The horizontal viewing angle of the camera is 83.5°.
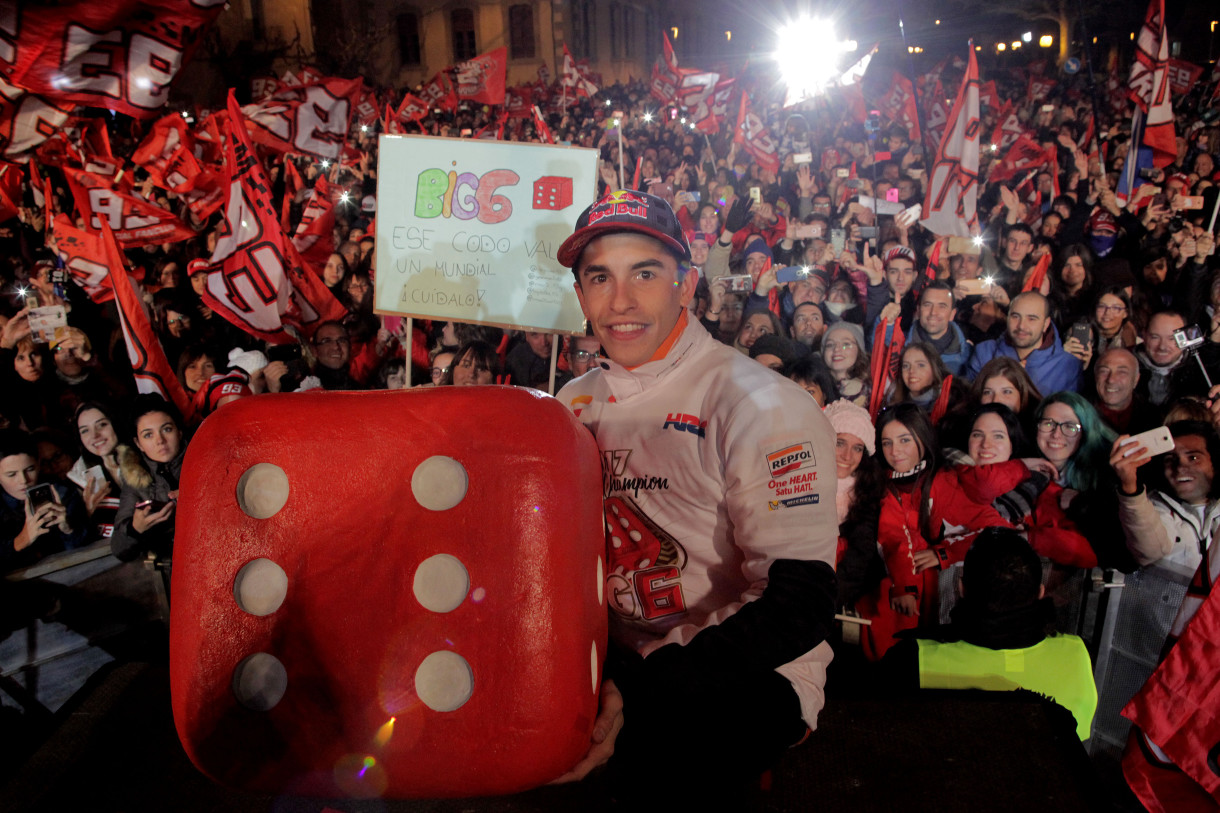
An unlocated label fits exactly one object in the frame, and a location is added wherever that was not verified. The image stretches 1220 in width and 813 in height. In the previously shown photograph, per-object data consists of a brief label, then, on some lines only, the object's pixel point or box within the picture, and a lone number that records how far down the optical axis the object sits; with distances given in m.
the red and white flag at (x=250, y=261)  4.31
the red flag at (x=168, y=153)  7.52
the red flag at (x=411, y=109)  12.12
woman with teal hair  3.37
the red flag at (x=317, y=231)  6.53
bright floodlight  21.44
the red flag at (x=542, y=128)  7.54
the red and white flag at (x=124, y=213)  5.78
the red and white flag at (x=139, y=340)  3.90
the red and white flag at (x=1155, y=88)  6.42
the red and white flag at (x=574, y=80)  17.22
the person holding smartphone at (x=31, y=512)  3.83
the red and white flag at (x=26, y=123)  4.66
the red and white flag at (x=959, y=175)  5.70
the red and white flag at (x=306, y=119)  6.94
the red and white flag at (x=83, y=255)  5.14
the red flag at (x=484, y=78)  11.23
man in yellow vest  2.86
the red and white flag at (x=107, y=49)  3.79
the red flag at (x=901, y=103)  11.15
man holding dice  1.42
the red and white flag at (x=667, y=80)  15.12
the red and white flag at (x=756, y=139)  9.73
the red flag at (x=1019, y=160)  8.60
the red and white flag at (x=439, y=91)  13.36
